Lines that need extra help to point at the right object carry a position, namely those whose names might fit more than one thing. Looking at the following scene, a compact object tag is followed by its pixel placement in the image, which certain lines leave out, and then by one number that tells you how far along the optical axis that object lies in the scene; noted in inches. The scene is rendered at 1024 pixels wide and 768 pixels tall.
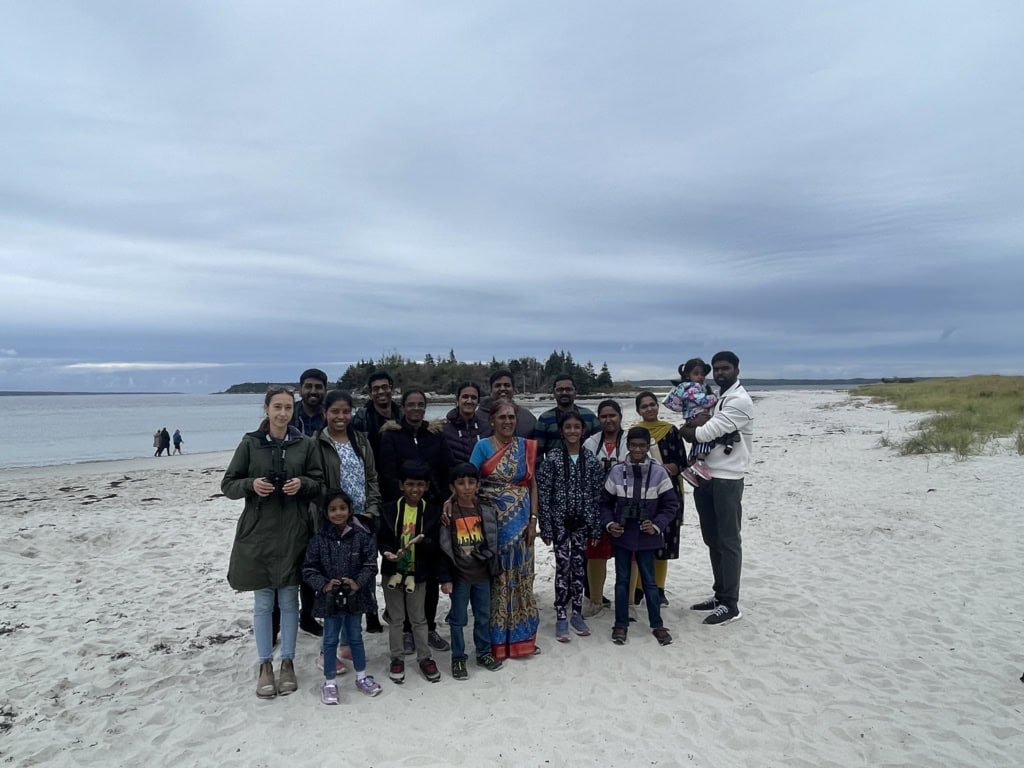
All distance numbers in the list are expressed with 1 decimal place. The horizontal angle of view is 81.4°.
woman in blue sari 178.1
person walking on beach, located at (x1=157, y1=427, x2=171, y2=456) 976.5
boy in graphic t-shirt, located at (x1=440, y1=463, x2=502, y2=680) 169.6
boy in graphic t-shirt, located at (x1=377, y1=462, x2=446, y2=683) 167.8
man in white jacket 197.9
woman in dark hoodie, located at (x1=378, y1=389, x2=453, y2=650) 175.5
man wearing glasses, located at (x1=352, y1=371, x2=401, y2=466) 195.0
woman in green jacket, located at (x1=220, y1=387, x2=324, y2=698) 158.7
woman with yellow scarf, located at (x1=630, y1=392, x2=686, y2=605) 209.6
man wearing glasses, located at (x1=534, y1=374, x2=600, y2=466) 201.0
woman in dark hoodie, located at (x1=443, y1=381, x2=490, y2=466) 188.7
